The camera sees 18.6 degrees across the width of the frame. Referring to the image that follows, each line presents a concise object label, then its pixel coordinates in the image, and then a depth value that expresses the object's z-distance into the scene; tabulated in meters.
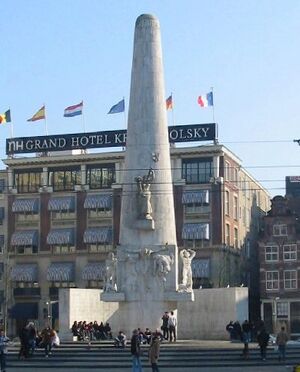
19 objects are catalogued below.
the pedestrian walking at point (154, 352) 28.23
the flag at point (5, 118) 71.25
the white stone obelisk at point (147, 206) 40.69
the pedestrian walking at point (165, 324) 39.50
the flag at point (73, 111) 71.75
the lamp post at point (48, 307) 76.52
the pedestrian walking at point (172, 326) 39.78
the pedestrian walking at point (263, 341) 33.56
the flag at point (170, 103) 68.62
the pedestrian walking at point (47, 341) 35.31
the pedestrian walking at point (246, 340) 33.65
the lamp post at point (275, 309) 74.25
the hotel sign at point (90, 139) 76.81
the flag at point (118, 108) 67.12
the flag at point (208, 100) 67.69
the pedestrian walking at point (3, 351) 29.86
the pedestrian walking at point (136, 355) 28.27
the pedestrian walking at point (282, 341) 32.53
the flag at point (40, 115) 74.88
